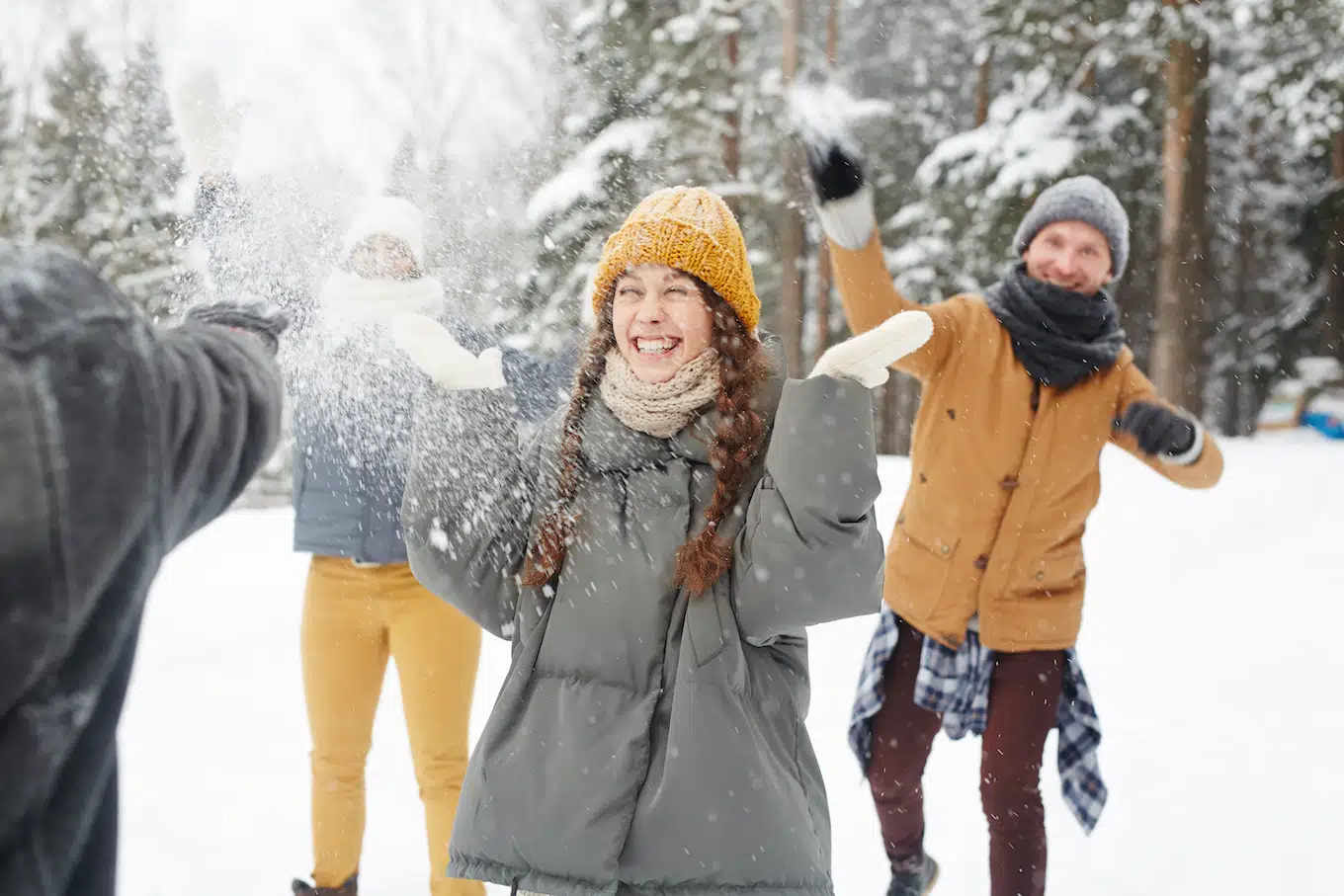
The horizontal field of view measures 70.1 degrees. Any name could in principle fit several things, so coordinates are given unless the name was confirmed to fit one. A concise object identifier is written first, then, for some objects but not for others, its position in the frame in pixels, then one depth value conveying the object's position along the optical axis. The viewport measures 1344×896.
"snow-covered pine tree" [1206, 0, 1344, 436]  10.64
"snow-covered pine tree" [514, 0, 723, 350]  8.62
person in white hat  2.93
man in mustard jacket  2.91
